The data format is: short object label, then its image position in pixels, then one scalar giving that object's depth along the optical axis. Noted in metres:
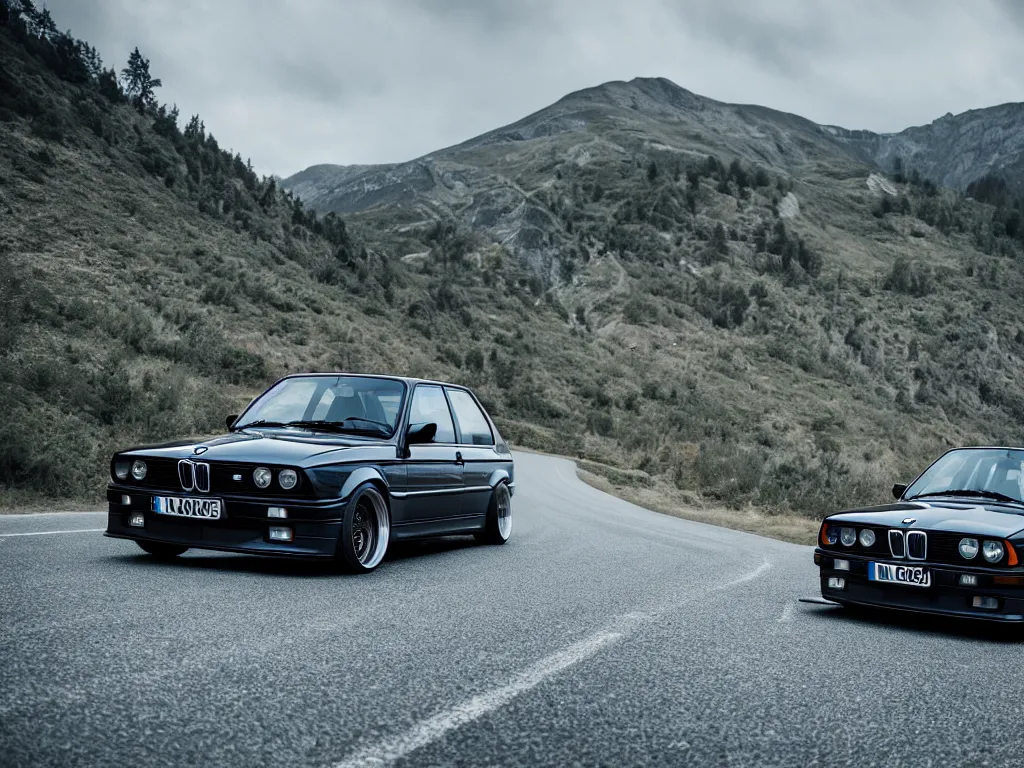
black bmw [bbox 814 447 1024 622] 6.67
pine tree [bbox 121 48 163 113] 67.54
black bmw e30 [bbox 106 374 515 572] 7.29
